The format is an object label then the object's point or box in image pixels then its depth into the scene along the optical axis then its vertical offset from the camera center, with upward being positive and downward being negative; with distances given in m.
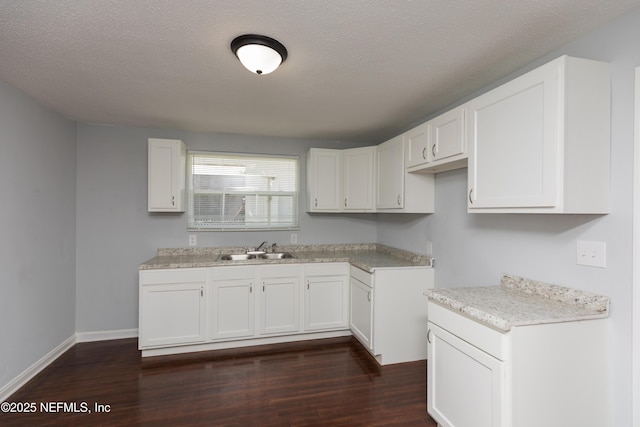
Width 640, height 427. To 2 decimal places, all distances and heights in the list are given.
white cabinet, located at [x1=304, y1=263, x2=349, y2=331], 3.15 -0.89
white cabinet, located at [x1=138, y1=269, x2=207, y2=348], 2.76 -0.90
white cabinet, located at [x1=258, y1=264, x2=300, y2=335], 3.04 -0.89
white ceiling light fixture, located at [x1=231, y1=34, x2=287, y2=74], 1.58 +0.88
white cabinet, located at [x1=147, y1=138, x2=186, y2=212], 3.04 +0.39
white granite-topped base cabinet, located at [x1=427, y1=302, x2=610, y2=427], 1.37 -0.77
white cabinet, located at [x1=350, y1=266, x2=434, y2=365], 2.65 -0.90
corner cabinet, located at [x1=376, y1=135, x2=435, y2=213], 2.75 +0.28
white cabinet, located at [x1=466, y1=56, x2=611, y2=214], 1.40 +0.38
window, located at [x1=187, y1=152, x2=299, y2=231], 3.47 +0.26
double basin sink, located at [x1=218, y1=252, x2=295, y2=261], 3.42 -0.50
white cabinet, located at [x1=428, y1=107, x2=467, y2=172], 2.02 +0.54
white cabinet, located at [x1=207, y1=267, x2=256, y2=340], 2.91 -0.89
